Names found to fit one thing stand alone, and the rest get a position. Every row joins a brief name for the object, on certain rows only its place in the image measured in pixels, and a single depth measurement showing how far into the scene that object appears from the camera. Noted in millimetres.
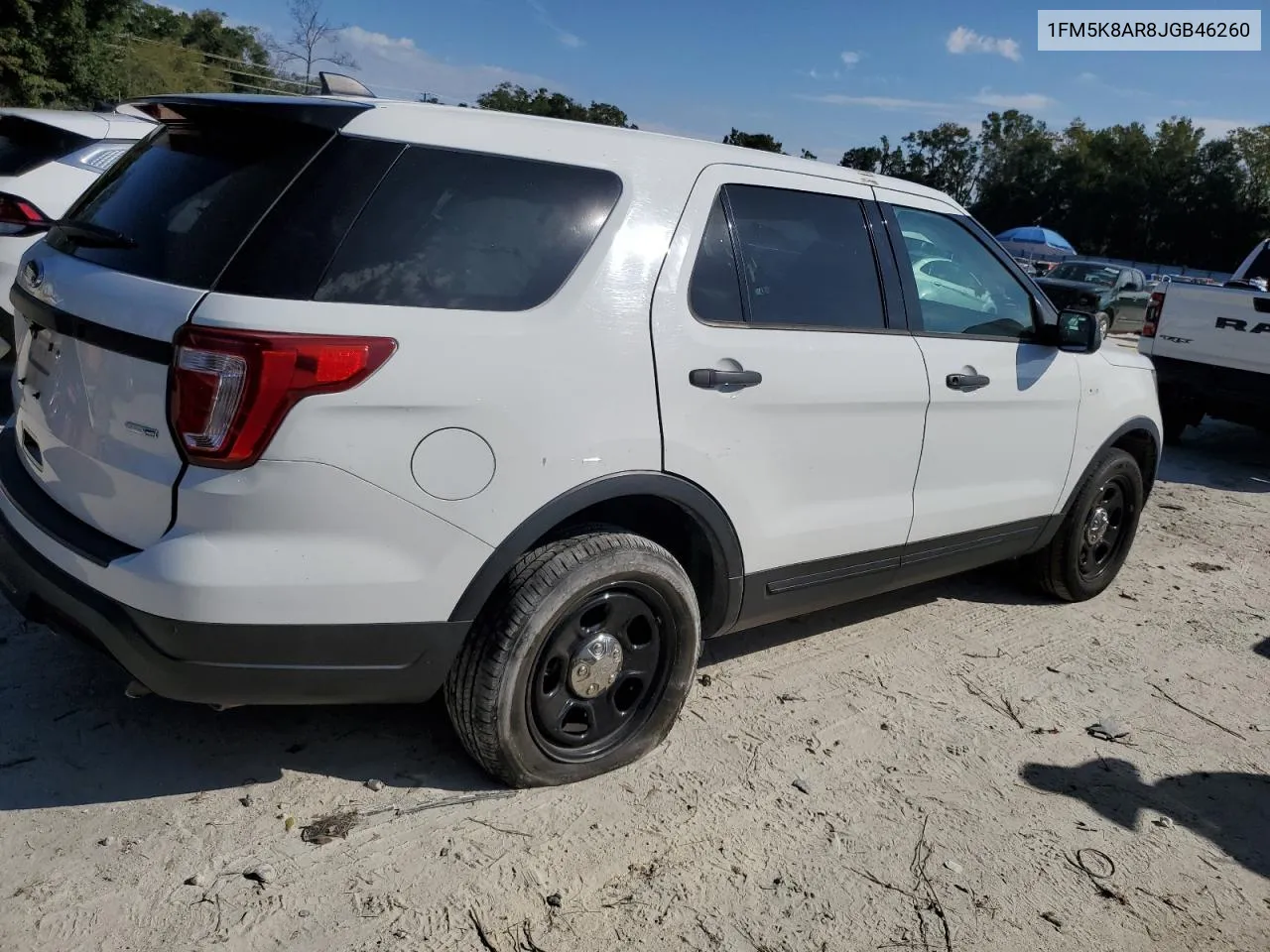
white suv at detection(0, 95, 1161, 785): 2412
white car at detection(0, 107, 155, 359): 5613
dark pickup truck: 18688
